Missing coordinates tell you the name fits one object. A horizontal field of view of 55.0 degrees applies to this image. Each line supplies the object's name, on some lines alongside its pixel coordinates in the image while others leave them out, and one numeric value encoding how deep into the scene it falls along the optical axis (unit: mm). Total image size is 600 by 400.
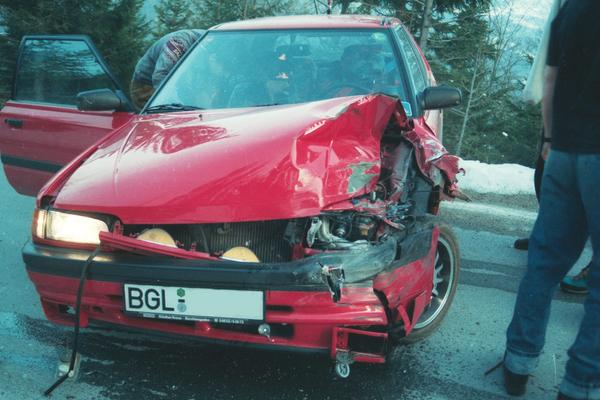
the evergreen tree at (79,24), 13125
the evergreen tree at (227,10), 17391
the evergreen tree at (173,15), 17125
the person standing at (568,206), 2154
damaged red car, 2154
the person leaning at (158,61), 4746
